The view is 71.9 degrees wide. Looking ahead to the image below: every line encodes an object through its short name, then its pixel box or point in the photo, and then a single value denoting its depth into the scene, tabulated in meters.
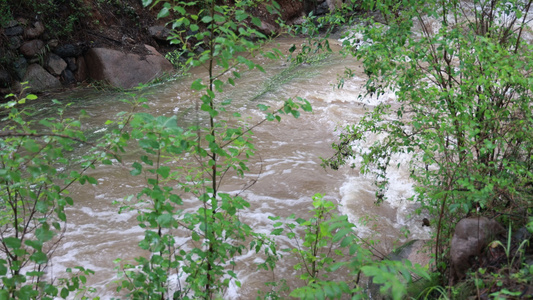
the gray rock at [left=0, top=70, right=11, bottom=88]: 7.36
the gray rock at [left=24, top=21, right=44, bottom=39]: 7.83
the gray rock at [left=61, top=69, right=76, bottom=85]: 8.17
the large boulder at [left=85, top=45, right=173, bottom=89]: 8.20
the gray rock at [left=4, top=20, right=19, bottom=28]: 7.61
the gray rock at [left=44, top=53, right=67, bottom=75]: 8.02
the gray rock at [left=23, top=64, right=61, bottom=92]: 7.68
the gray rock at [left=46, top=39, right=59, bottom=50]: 8.11
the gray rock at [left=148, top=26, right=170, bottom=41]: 9.80
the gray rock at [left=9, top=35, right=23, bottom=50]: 7.60
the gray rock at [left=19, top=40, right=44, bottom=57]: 7.74
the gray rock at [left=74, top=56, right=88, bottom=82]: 8.38
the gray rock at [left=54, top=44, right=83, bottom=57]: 8.19
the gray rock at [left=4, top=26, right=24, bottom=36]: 7.62
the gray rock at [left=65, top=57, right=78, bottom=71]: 8.34
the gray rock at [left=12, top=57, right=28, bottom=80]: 7.59
